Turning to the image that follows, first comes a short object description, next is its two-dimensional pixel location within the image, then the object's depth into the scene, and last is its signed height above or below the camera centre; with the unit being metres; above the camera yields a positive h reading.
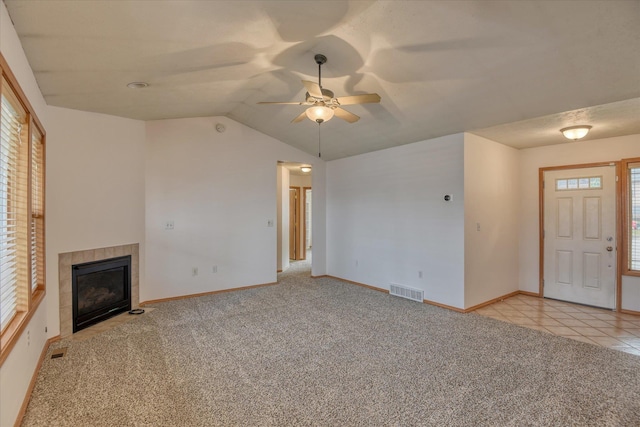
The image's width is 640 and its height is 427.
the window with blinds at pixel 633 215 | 4.27 -0.03
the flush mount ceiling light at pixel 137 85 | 3.13 +1.34
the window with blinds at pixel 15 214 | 2.01 -0.01
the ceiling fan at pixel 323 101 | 2.70 +1.05
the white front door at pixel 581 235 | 4.48 -0.35
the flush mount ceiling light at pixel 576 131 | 3.85 +1.04
